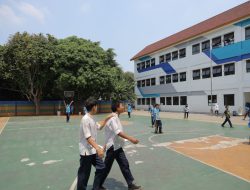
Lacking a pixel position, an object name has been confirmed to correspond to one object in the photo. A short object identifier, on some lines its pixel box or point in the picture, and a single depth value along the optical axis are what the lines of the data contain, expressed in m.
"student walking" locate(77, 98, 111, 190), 3.35
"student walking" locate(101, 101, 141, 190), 3.88
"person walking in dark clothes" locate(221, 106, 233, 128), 12.13
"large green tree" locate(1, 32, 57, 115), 23.23
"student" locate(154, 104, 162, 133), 10.42
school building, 20.35
